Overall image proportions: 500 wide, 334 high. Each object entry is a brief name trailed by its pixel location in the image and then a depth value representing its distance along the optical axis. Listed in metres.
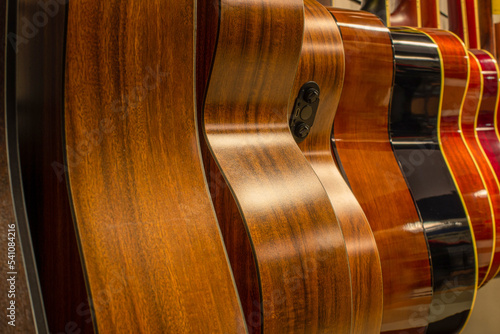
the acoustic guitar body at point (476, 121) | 1.08
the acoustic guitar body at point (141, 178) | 0.37
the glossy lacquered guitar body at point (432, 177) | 0.91
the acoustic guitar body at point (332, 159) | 0.65
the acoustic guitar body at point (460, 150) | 1.00
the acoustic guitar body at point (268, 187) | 0.47
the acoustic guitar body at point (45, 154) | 0.36
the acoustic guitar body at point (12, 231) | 0.33
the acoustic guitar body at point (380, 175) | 0.83
